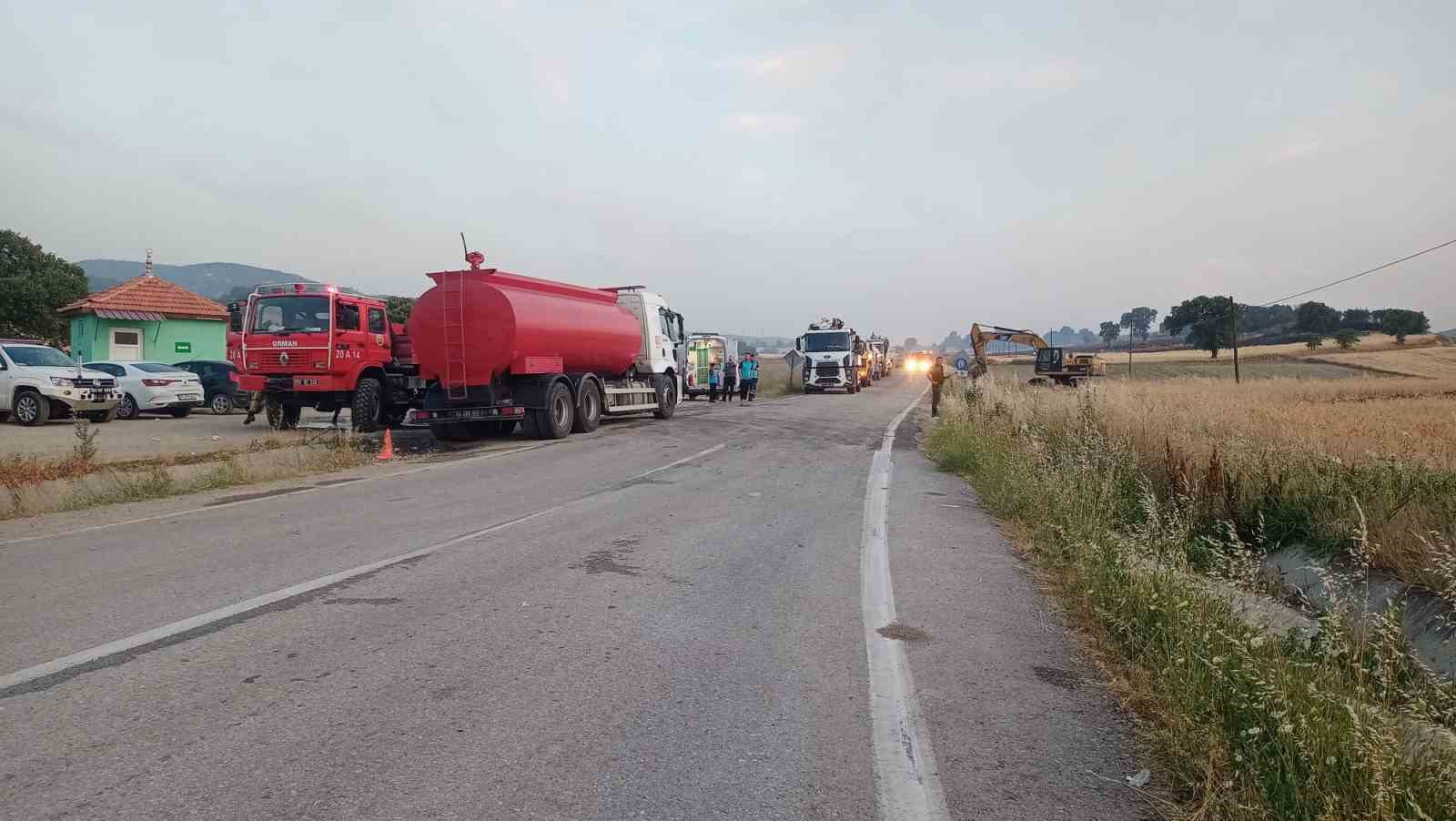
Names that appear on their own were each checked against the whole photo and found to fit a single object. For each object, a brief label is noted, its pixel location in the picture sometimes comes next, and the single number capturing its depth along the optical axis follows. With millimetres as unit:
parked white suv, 19125
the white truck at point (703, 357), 34562
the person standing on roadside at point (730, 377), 34531
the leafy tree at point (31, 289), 45219
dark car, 26062
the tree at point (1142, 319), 195875
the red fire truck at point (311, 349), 17844
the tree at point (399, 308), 39625
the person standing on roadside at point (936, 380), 26469
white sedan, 22609
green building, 33031
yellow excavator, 31723
